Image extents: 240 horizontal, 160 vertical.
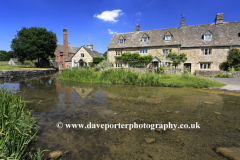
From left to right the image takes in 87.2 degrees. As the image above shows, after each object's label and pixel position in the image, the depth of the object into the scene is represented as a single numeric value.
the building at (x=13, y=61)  68.12
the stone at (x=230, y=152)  2.64
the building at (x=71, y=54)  39.62
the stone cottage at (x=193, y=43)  23.41
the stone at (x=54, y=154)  2.63
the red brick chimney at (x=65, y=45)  45.00
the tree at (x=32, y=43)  37.50
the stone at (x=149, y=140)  3.20
